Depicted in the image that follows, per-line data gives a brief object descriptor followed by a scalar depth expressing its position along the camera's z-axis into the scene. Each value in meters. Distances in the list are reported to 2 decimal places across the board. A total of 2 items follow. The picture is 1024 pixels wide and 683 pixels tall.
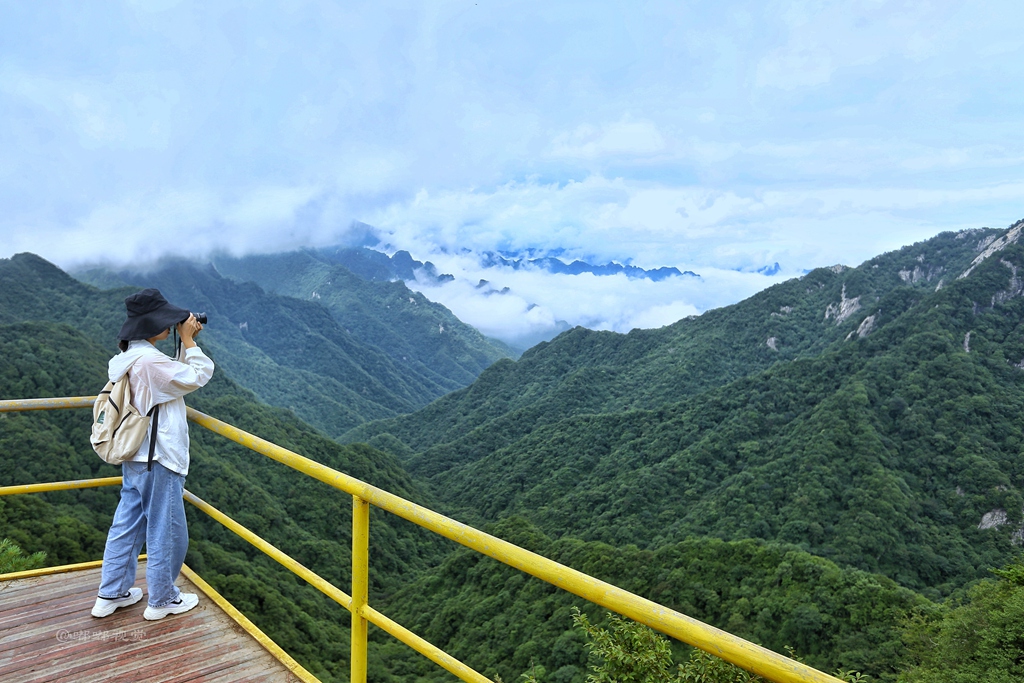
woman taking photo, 3.29
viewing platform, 1.55
